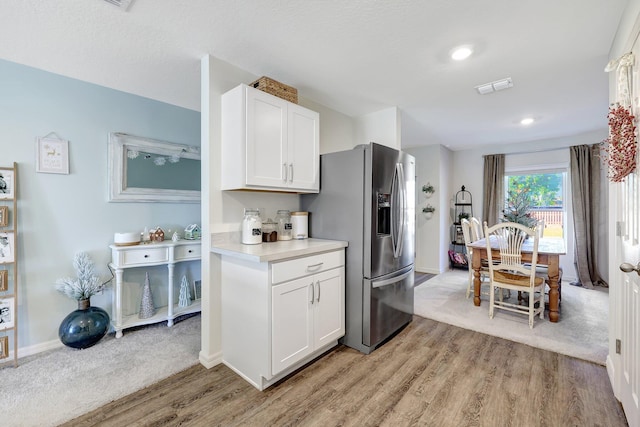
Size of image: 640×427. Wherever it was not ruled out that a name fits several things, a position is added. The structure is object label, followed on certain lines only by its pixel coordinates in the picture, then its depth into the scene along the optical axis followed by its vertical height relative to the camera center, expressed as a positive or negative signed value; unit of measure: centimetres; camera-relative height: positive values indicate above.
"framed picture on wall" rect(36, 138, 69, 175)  247 +53
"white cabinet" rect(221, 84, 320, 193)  213 +58
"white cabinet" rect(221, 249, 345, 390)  192 -74
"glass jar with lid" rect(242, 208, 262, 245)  229 -13
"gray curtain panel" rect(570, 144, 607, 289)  455 +3
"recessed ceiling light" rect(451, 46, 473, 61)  218 +128
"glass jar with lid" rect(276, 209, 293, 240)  263 -10
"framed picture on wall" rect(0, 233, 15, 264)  224 -27
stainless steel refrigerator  242 -12
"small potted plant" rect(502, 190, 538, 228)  393 +5
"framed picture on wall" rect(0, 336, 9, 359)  220 -104
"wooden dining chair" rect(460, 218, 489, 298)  384 -49
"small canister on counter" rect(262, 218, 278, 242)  252 -16
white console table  271 -48
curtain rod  491 +114
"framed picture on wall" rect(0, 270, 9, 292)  222 -52
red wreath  144 +37
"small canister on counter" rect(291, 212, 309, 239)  265 -10
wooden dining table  306 -53
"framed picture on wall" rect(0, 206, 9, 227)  222 -1
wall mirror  287 +49
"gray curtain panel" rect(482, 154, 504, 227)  543 +48
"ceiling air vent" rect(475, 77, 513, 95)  273 +128
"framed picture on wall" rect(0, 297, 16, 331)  221 -78
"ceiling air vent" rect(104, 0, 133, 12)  166 +127
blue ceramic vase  242 -99
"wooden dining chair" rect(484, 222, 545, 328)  295 -63
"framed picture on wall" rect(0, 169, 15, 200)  226 +26
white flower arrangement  251 -61
